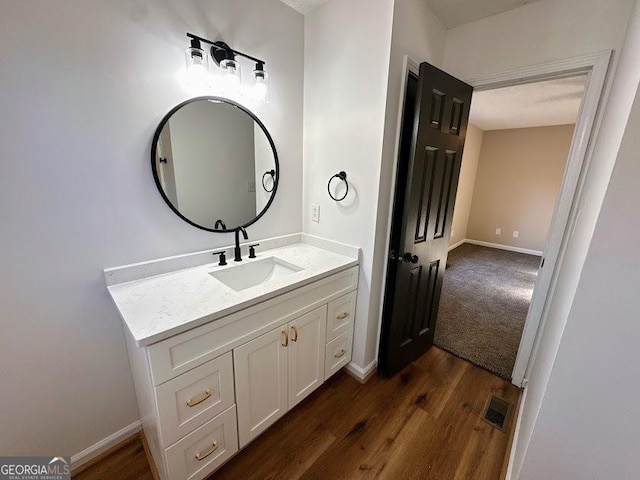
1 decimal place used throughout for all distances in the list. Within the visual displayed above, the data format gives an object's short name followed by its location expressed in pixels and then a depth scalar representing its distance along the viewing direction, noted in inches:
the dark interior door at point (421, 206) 58.9
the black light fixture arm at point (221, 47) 48.0
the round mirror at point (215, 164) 51.8
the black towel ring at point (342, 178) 64.7
